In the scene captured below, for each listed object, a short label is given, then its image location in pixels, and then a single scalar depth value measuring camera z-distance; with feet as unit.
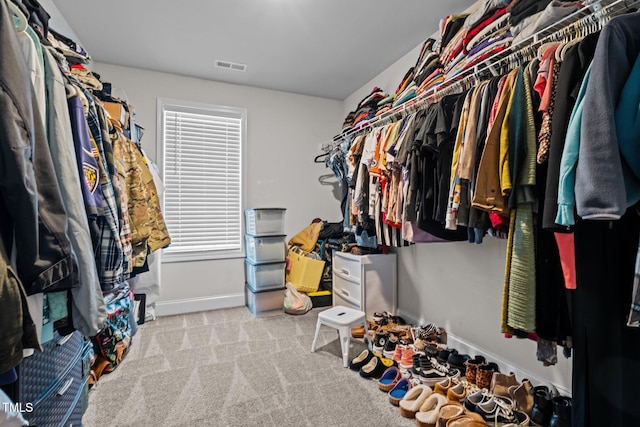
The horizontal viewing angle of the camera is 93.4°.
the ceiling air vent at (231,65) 9.46
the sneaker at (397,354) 6.50
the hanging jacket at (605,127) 2.52
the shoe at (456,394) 5.09
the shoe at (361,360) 6.42
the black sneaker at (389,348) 6.75
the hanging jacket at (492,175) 3.83
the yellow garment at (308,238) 11.15
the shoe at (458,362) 6.07
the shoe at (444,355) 6.33
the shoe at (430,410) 4.70
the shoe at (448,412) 4.64
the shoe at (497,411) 4.61
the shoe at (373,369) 6.13
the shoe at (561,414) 4.29
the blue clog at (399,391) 5.32
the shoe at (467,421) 4.49
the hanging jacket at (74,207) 2.68
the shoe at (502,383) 5.14
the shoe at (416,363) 5.85
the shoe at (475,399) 4.84
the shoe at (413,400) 4.99
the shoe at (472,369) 5.65
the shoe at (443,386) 5.23
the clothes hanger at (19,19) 2.63
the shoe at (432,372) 5.66
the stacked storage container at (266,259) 9.98
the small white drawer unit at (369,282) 8.70
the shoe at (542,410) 4.52
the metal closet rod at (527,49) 3.45
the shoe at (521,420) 4.48
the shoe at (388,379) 5.66
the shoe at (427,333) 7.26
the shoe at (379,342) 7.04
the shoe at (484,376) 5.44
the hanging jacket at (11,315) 1.90
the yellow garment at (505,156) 3.64
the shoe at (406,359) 6.25
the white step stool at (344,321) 6.63
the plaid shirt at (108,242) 3.44
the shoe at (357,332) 8.01
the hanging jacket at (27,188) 2.02
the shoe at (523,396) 4.84
